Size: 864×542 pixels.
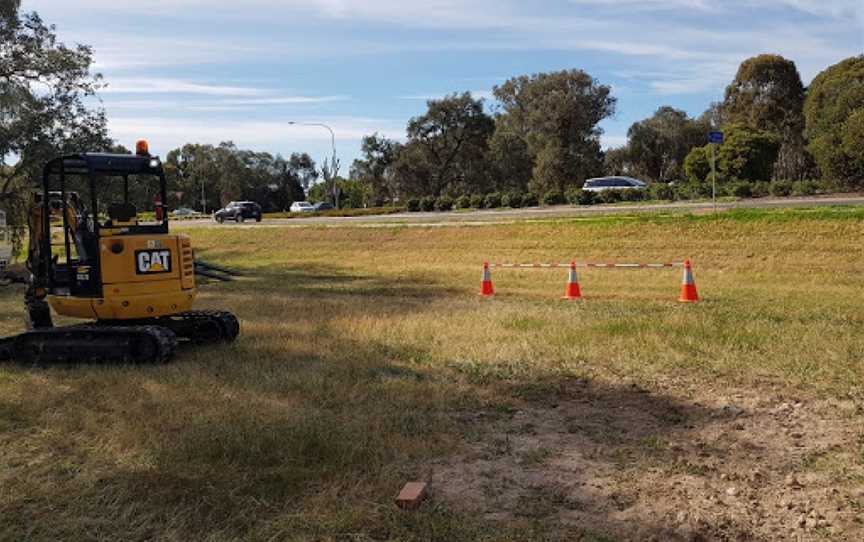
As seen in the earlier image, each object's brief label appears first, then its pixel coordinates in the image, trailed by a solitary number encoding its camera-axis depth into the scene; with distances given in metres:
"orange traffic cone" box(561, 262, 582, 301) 15.44
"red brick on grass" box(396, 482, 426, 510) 4.79
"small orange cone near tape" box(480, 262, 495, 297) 16.53
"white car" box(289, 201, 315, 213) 72.53
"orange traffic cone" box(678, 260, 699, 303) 14.10
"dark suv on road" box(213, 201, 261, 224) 47.50
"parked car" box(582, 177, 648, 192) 46.38
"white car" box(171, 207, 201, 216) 84.26
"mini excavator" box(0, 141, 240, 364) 9.18
